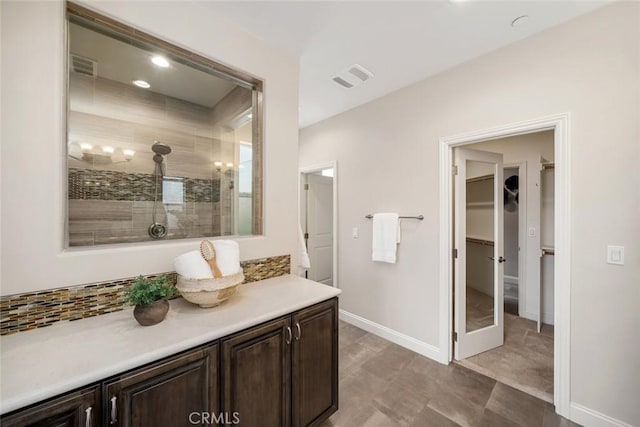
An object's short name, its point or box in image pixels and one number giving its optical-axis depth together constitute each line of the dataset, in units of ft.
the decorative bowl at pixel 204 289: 4.25
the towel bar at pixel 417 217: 8.30
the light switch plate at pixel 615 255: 5.15
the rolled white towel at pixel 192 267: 4.30
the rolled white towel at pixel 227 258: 4.63
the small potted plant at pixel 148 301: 3.72
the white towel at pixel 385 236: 8.89
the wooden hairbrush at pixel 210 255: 4.46
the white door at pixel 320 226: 13.94
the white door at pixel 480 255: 7.97
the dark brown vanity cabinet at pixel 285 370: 3.91
